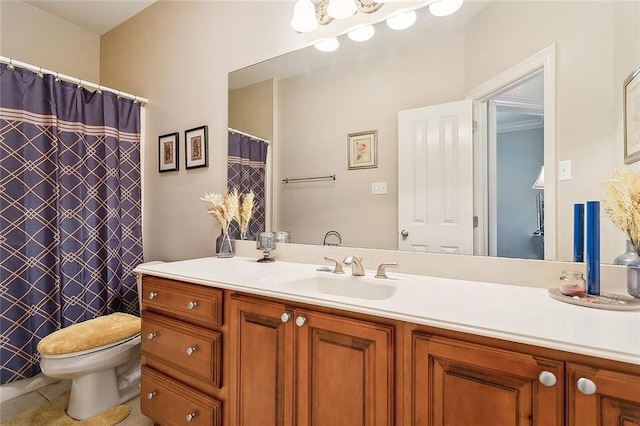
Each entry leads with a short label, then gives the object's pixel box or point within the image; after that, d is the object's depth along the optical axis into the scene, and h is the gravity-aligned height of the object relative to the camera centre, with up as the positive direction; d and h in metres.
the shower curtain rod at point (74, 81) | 1.79 +0.89
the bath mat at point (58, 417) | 1.58 -1.09
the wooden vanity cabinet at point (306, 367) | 0.87 -0.49
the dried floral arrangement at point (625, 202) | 0.88 +0.03
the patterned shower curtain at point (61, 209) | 1.79 +0.03
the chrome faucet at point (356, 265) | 1.30 -0.22
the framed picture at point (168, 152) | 2.21 +0.45
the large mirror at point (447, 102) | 1.01 +0.46
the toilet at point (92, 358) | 1.52 -0.75
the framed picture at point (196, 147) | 2.03 +0.45
